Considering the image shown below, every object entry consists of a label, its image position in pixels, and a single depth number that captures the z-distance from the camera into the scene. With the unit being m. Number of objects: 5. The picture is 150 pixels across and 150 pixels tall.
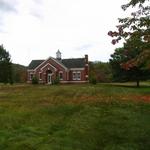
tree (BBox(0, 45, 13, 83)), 29.50
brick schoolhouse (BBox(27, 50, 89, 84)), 33.99
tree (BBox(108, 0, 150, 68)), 5.58
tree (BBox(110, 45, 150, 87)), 26.55
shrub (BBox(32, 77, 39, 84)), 30.66
